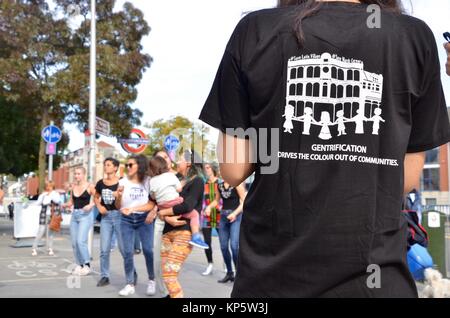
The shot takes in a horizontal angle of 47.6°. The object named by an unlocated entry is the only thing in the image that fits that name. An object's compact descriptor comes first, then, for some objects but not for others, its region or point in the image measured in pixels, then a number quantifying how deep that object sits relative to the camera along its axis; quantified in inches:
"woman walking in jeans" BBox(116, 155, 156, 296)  281.7
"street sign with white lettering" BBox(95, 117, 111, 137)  497.8
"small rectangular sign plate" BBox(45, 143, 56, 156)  593.9
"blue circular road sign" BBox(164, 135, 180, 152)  608.0
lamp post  502.3
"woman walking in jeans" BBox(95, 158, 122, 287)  301.3
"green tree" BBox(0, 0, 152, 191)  723.4
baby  241.1
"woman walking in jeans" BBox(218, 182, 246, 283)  313.4
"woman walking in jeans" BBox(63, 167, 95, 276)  331.9
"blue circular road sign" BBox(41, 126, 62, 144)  573.3
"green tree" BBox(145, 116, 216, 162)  1497.3
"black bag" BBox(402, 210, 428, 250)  158.4
